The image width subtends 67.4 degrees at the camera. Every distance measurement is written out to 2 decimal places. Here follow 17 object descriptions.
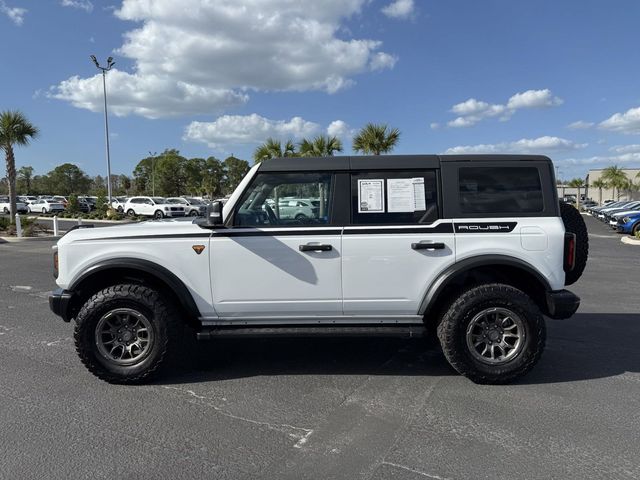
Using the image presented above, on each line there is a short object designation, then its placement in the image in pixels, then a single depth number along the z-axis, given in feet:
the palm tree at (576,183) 262.14
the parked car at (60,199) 156.46
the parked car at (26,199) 144.56
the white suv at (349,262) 13.34
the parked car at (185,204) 114.83
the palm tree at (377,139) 75.87
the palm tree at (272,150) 90.33
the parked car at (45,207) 133.21
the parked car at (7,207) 129.29
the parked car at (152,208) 110.22
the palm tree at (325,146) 88.53
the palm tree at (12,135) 77.56
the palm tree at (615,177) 214.48
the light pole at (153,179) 256.13
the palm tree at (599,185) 226.34
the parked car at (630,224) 63.10
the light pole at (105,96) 101.03
